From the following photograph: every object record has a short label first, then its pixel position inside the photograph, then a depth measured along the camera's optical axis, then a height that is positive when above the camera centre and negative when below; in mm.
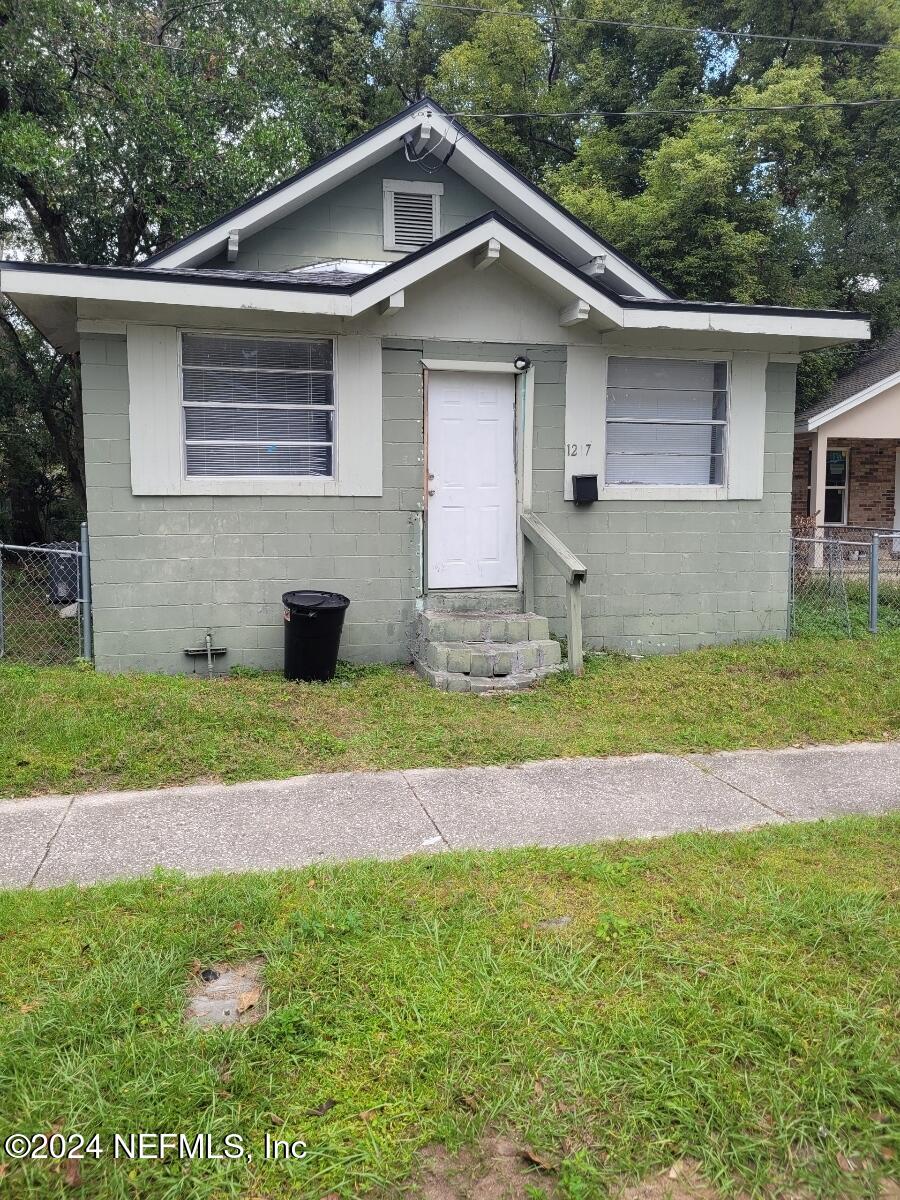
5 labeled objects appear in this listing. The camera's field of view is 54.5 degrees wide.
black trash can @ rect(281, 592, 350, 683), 7453 -1022
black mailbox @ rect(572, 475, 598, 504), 8805 +258
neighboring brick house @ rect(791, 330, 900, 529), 18062 +1387
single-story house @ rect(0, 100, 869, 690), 7695 +830
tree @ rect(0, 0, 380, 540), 14531 +6798
